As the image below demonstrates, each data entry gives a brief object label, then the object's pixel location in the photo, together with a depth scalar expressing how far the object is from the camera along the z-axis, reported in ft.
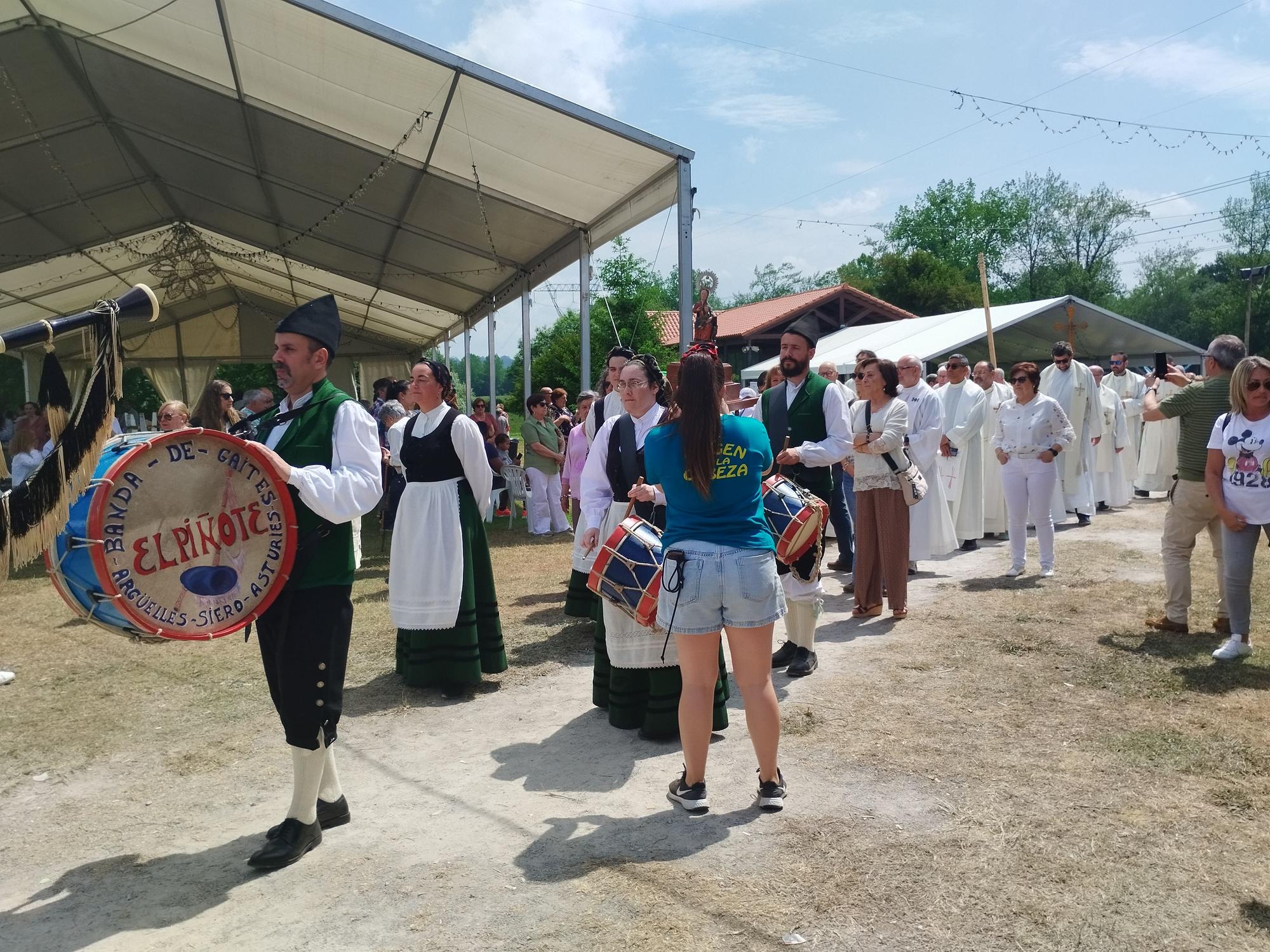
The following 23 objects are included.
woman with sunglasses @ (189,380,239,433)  21.03
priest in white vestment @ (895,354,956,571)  27.91
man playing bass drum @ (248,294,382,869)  11.87
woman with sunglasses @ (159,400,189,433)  22.81
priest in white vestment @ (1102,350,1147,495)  47.16
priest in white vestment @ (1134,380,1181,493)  46.37
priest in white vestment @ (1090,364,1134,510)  43.57
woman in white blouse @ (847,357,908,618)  22.56
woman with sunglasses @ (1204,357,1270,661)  18.37
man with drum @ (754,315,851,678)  19.02
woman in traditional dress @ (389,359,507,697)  18.71
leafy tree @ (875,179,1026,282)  216.74
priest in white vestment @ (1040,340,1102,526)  37.81
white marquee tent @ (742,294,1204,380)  64.13
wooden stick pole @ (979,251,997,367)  42.47
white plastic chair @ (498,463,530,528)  45.85
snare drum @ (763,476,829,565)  15.29
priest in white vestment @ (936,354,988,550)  34.17
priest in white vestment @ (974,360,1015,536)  37.09
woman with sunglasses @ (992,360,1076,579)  27.99
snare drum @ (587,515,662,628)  13.66
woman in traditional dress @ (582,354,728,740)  15.79
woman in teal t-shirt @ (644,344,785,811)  12.31
